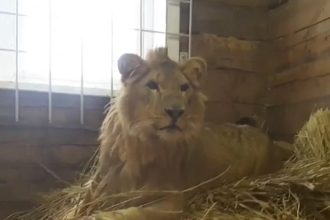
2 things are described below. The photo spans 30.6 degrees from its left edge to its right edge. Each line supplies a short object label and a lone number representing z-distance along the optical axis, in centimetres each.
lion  150
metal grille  193
